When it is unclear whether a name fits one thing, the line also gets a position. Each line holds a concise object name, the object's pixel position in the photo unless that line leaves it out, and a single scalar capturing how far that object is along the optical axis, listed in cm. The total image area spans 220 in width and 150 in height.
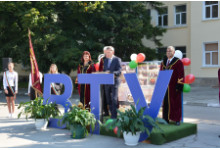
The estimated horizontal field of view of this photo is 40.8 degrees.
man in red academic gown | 696
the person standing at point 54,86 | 909
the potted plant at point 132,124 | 566
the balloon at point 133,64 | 902
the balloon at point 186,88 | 700
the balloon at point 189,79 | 721
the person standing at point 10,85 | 991
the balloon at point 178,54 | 770
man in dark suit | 675
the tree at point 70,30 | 1720
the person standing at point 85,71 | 789
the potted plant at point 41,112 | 743
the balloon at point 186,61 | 760
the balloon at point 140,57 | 873
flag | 852
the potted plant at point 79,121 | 634
